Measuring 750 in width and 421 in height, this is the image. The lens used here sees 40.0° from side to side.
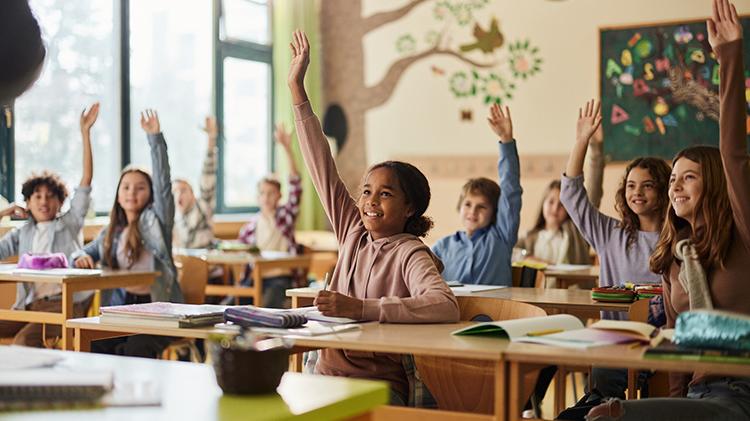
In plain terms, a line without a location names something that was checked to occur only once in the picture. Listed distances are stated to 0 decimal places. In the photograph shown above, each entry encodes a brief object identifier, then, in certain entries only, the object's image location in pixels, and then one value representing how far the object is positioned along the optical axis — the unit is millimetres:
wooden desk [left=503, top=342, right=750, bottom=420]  1874
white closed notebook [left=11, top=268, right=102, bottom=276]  3982
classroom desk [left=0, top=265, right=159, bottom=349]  3920
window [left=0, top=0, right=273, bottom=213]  6395
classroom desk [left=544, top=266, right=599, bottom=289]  4613
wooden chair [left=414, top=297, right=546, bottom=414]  2400
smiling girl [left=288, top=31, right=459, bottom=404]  2539
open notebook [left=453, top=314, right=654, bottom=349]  2111
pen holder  1497
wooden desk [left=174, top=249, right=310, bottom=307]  5670
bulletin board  7023
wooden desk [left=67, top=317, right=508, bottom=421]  2047
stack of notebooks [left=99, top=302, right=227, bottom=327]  2479
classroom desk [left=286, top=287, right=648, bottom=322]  3113
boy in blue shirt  4164
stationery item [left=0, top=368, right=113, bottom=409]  1410
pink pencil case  4273
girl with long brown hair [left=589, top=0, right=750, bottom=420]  2289
